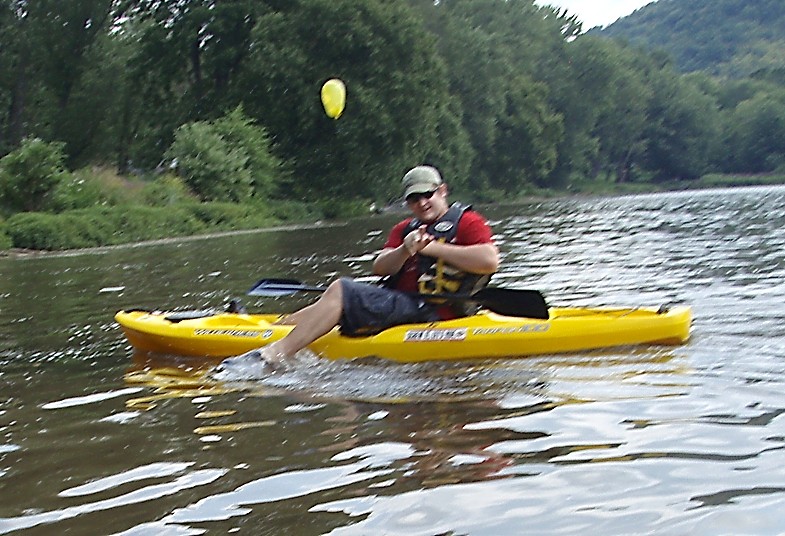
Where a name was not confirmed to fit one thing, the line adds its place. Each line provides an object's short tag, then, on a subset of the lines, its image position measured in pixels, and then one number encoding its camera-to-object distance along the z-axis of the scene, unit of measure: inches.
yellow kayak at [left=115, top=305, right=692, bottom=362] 223.9
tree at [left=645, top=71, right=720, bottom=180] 2687.0
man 220.5
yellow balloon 1013.2
